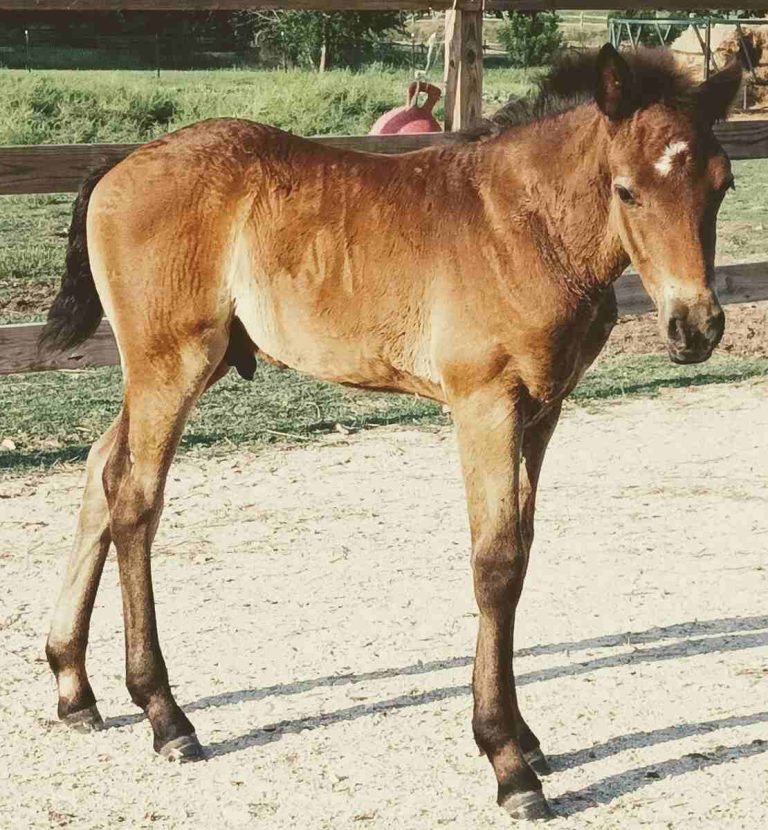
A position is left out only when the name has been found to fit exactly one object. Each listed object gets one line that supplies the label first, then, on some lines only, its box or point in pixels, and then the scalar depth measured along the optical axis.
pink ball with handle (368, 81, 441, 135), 7.89
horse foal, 3.17
